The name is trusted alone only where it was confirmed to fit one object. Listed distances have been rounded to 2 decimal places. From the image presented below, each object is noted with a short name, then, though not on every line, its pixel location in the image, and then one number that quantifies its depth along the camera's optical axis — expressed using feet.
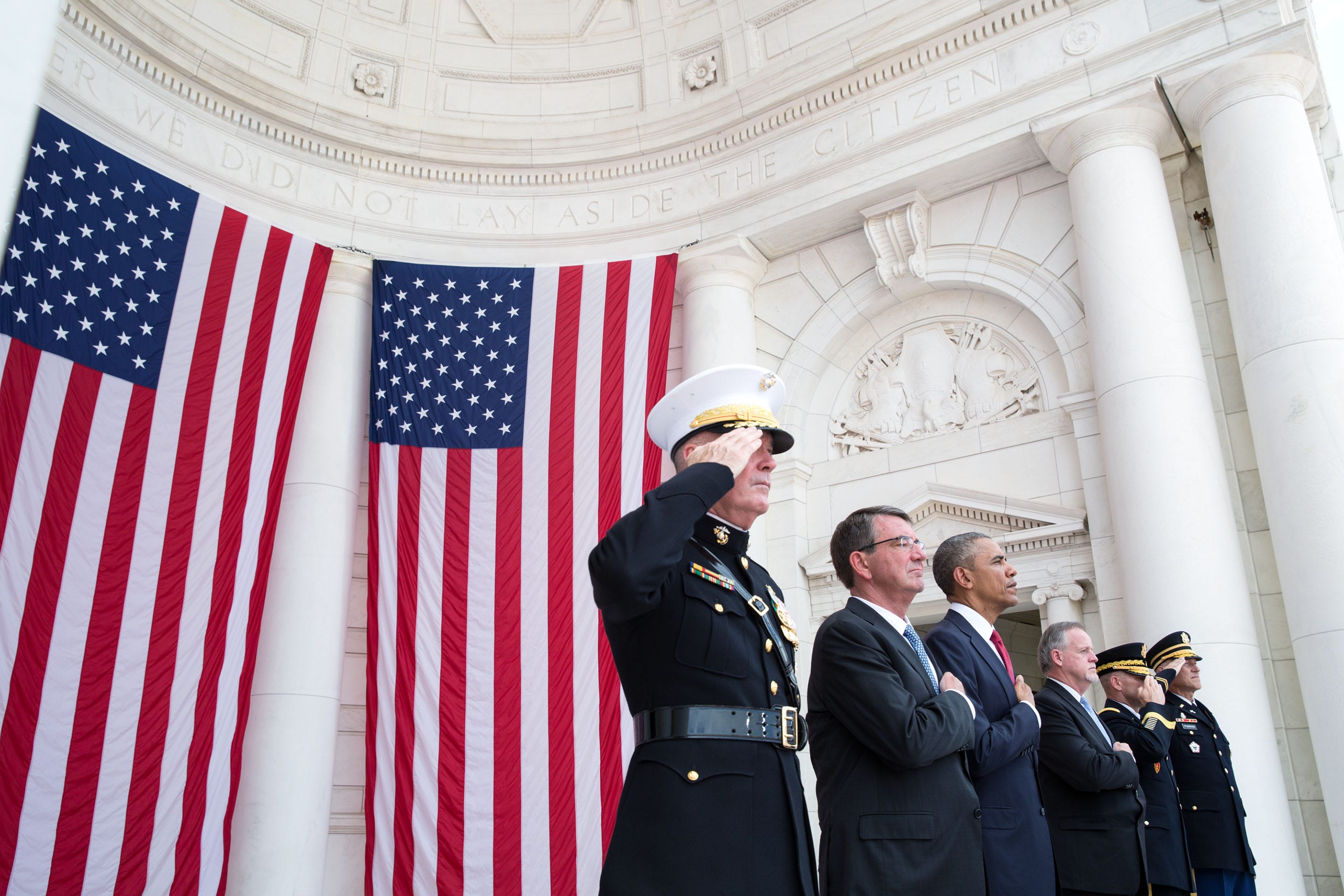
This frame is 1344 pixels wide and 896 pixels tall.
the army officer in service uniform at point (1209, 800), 15.76
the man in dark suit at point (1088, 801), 12.59
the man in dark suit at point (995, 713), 9.98
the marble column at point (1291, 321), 18.86
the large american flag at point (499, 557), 25.68
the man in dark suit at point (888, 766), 8.60
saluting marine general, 7.06
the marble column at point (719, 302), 29.60
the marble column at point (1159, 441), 19.17
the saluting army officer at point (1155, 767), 14.42
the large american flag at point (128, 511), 22.20
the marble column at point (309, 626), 25.46
